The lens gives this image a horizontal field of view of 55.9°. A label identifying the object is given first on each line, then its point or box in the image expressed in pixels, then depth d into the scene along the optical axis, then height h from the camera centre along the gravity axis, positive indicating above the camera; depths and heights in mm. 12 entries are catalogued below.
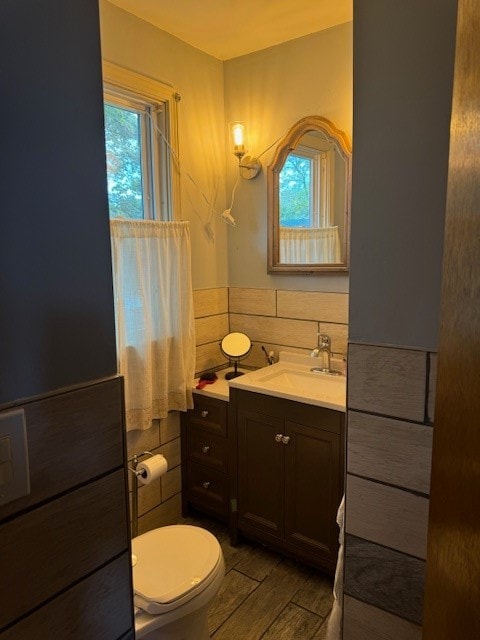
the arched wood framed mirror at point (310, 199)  2248 +291
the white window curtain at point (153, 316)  2086 -291
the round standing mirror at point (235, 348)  2590 -527
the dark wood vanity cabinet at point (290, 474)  1958 -1001
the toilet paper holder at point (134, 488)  1806 -925
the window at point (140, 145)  2113 +546
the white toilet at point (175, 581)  1411 -1079
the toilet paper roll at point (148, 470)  1797 -845
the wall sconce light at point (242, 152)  2475 +570
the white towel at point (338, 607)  1179 -925
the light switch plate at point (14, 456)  604 -267
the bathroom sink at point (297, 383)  1988 -617
